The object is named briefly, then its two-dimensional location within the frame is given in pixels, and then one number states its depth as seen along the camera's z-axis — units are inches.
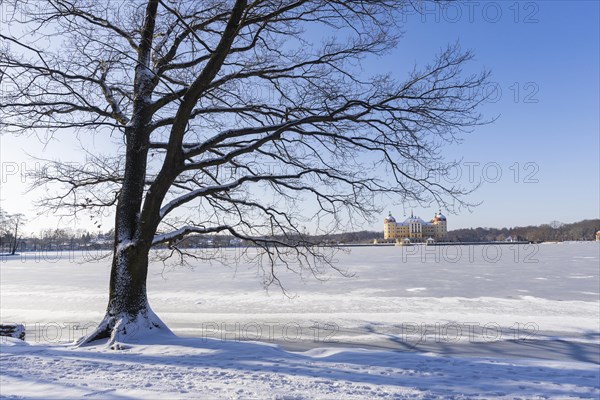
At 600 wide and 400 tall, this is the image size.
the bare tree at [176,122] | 303.3
